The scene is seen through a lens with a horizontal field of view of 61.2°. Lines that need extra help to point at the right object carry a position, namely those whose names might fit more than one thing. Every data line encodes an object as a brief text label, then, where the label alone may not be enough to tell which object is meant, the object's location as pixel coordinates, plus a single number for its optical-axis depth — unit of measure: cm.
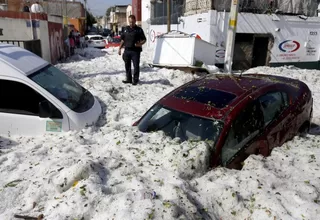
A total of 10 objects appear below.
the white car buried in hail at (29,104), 401
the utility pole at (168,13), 1504
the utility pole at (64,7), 4962
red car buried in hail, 328
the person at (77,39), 2297
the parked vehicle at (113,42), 2364
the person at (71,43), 1795
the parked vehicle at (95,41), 2773
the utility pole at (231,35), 1059
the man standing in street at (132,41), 788
